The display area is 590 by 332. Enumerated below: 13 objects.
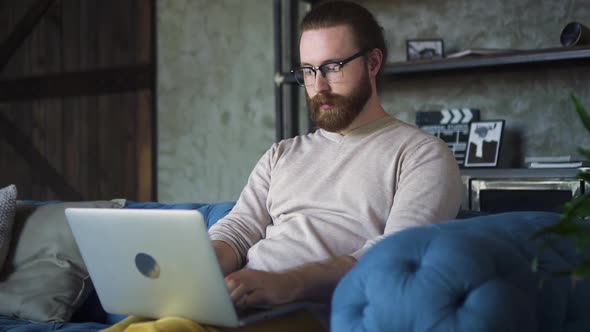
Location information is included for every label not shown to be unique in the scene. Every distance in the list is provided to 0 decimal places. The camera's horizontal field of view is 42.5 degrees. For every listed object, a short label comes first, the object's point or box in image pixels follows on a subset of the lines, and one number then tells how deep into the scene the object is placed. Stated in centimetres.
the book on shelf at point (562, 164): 297
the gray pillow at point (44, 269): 211
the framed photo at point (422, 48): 352
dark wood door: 476
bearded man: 154
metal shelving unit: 310
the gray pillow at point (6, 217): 223
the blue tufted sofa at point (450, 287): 106
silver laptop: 124
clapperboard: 340
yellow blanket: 130
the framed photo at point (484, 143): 330
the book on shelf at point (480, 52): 321
